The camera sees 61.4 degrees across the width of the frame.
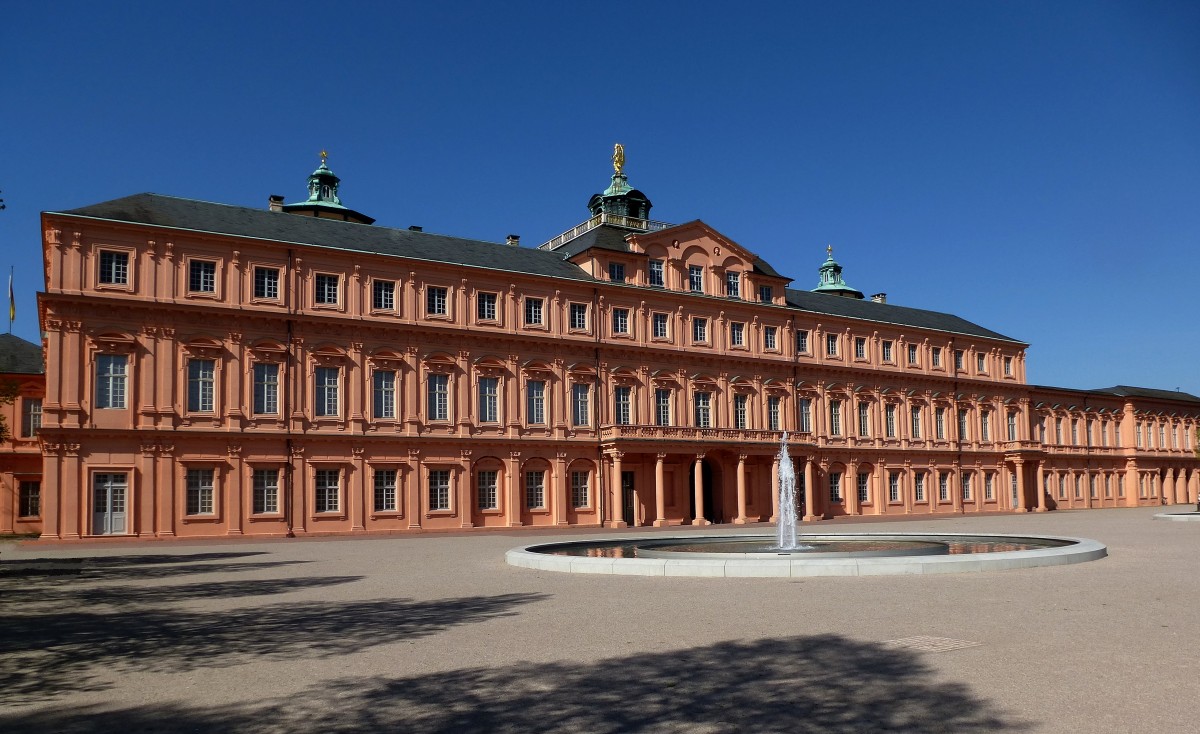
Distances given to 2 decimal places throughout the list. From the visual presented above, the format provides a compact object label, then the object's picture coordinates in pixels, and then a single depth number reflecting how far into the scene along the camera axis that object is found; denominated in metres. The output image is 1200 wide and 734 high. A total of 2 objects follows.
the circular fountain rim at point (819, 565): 19.38
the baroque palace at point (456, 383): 40.00
